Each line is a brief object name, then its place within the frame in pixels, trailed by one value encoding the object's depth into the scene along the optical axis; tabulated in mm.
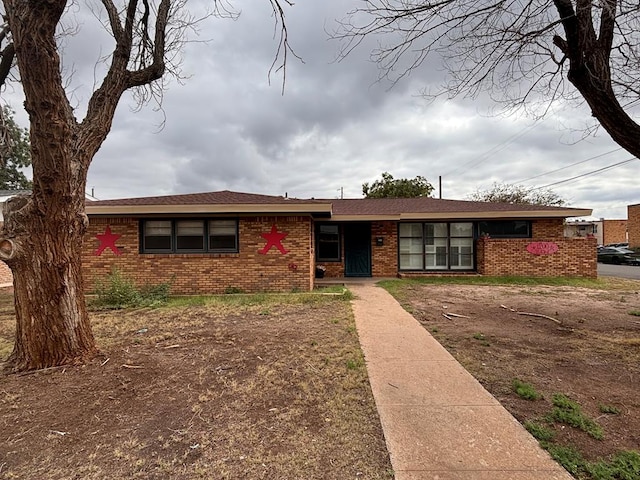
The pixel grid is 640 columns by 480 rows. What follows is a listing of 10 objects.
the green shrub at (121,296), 8383
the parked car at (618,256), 25534
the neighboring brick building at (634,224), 34406
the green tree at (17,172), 32544
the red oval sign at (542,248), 13485
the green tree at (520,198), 38938
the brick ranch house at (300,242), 10438
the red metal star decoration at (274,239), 10430
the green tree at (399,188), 37156
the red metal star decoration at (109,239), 10609
